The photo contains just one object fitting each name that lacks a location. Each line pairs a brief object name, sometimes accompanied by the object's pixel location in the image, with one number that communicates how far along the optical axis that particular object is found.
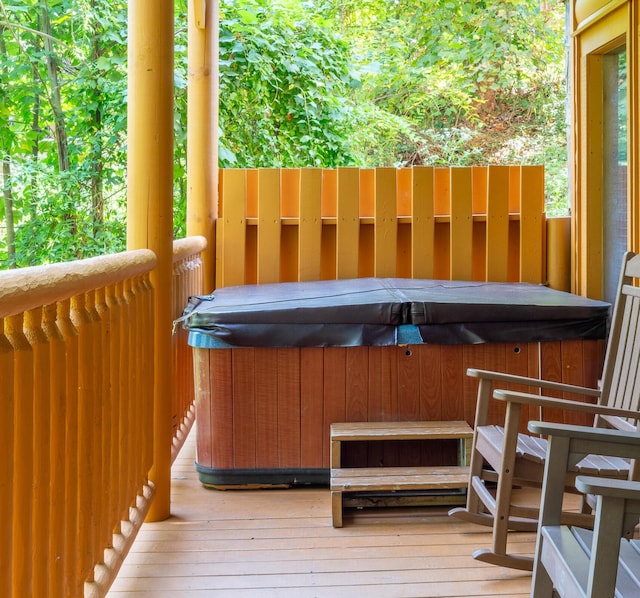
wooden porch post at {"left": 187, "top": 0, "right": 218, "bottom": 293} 4.69
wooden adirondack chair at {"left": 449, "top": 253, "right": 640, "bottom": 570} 2.35
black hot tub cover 3.16
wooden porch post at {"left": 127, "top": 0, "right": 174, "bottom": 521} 2.65
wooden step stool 2.83
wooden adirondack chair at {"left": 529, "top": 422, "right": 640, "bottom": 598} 1.38
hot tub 3.19
